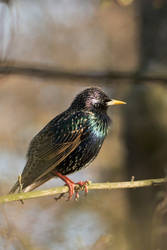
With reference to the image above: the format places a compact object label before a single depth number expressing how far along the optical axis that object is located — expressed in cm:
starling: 1104
